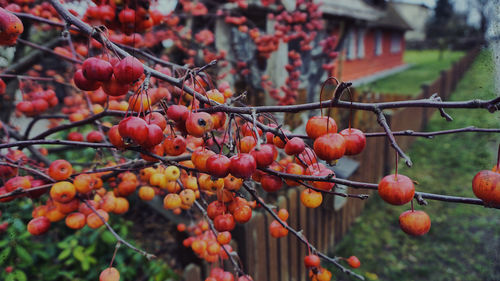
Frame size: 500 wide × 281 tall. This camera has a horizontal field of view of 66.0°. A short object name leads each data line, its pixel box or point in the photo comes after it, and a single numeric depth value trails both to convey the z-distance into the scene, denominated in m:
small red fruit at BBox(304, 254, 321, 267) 0.48
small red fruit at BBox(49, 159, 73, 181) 0.46
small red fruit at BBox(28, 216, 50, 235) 0.47
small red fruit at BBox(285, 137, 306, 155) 0.36
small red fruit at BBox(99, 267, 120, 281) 0.44
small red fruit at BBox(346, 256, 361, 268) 0.52
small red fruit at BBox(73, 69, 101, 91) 0.36
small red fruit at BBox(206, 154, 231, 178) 0.33
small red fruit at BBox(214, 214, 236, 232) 0.41
